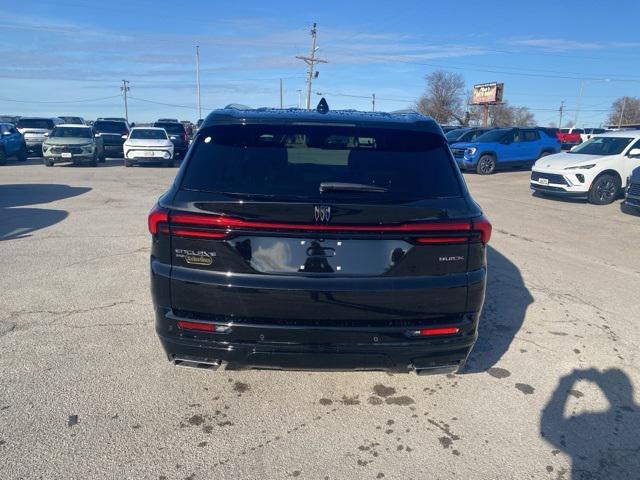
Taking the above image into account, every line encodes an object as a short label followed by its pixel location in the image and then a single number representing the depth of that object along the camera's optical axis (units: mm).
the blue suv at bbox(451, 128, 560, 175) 19000
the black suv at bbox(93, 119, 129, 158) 22781
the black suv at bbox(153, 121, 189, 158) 22641
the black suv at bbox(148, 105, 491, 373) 2520
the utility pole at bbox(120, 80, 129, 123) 87656
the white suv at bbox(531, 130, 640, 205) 12125
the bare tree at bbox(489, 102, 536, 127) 85875
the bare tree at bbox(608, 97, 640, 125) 86562
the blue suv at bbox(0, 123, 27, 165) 19094
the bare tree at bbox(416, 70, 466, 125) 80938
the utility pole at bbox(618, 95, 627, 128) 77538
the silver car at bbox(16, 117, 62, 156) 23234
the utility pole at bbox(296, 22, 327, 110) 51375
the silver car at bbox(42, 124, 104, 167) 18406
